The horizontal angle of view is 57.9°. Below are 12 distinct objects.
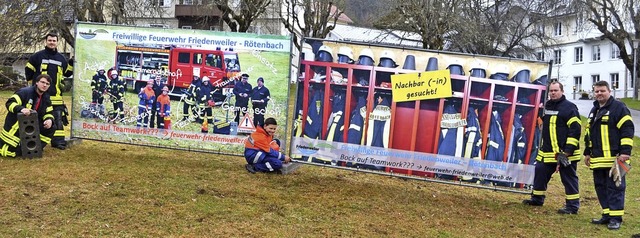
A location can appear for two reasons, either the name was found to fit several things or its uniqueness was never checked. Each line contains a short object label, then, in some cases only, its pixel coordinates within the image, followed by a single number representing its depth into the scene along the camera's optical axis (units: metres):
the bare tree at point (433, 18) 26.97
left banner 8.18
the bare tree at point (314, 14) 32.22
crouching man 8.17
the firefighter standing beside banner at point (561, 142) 7.35
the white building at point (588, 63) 51.28
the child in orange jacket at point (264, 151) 8.11
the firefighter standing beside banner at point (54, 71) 8.88
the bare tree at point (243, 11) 27.97
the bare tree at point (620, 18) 37.81
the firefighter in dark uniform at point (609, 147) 6.73
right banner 7.33
